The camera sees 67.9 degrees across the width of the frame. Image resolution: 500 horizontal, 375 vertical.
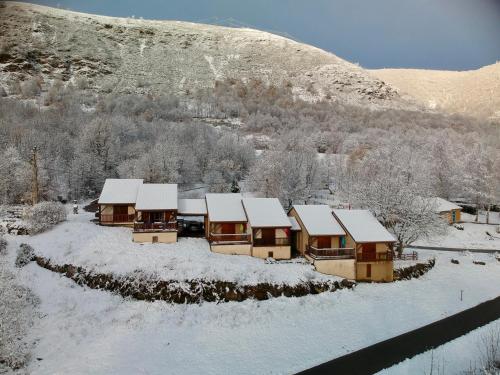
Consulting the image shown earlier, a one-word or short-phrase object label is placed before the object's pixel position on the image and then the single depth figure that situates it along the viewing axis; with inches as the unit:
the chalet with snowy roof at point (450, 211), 2207.9
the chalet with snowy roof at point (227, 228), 1311.5
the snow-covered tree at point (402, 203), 1550.9
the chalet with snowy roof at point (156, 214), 1342.3
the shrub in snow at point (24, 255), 1256.8
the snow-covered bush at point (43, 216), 1444.4
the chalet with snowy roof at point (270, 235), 1311.5
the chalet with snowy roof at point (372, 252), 1263.5
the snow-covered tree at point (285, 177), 2228.1
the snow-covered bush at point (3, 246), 1305.4
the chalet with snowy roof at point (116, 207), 1488.7
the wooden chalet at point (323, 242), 1252.5
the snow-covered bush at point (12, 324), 756.3
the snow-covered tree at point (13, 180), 1971.0
